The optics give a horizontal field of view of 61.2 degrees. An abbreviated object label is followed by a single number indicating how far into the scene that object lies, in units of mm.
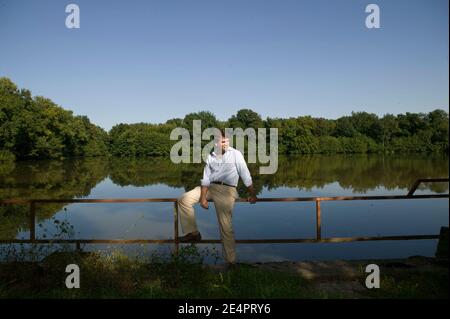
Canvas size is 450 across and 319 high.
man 5355
